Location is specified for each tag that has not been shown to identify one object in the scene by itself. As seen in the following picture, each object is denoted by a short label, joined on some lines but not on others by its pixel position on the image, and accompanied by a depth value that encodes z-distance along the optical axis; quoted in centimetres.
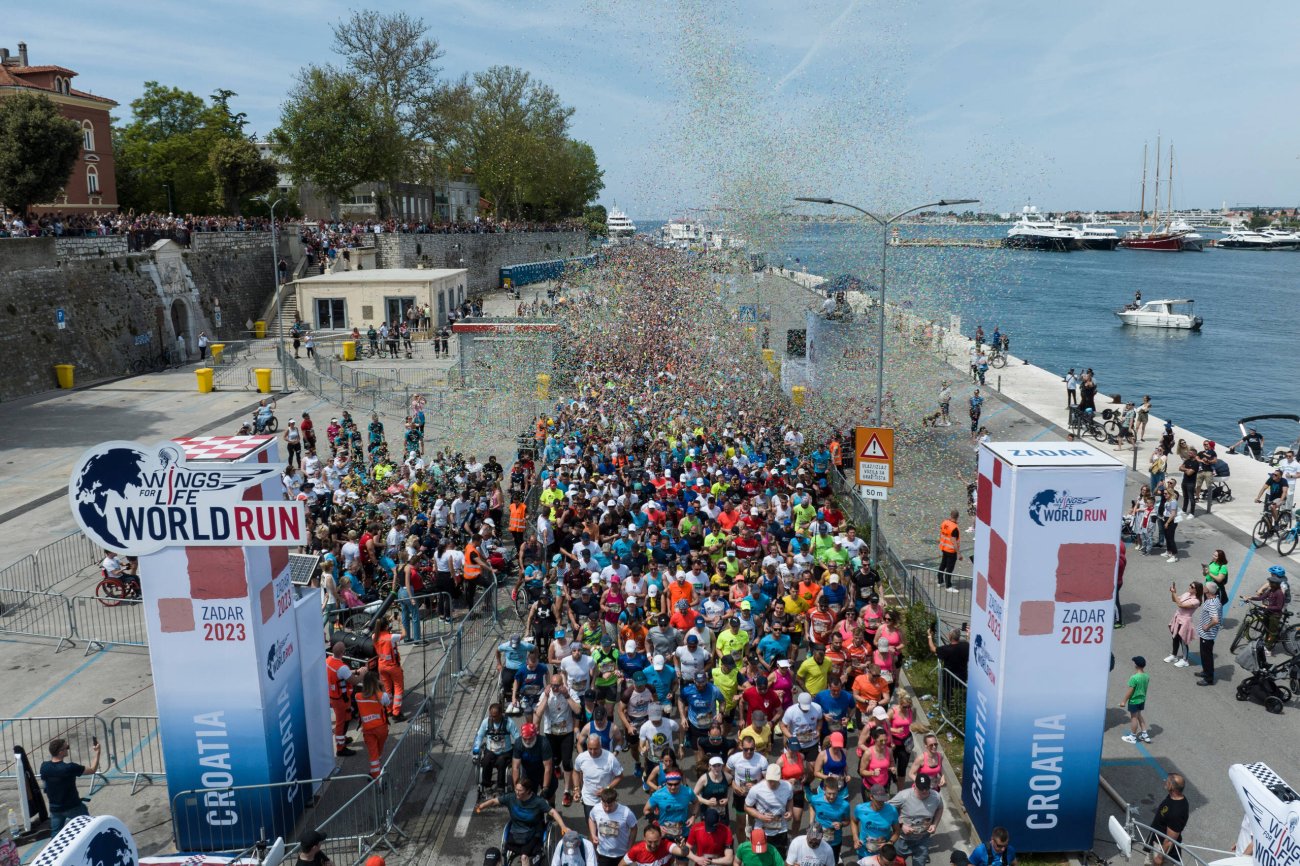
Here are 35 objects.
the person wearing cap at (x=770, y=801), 843
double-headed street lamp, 1866
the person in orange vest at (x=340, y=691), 1110
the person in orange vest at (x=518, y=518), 1664
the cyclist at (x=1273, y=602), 1319
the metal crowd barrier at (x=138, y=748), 1091
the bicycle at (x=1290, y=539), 1841
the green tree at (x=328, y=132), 5853
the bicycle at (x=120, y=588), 1623
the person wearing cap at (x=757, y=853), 778
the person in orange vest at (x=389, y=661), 1124
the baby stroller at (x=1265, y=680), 1230
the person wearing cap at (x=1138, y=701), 1112
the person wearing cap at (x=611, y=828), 816
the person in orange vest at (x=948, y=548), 1619
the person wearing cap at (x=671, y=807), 824
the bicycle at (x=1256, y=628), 1319
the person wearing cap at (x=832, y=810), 830
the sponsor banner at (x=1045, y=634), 870
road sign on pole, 1524
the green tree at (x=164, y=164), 7025
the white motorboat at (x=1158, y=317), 7444
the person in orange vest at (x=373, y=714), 1014
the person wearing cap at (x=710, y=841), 794
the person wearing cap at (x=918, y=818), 841
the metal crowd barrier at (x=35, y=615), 1511
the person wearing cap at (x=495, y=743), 975
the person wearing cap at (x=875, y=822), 816
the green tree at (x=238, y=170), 5741
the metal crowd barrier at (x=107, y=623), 1491
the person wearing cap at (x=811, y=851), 768
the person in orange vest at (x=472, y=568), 1488
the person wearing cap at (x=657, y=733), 965
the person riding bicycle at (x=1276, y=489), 1903
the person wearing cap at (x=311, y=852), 725
